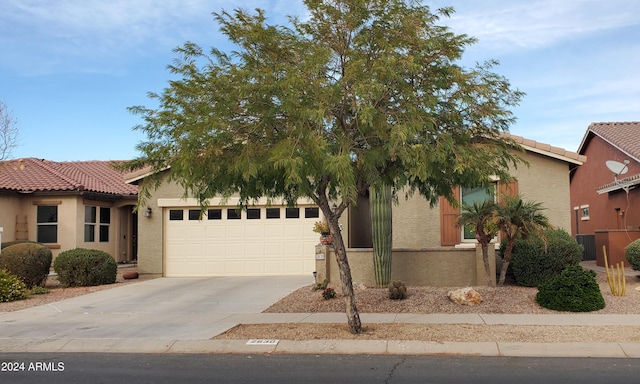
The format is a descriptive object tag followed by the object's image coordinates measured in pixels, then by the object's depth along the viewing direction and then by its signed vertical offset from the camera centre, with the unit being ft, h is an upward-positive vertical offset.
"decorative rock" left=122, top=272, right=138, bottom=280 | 61.93 -5.13
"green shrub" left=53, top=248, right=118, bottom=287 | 55.47 -3.83
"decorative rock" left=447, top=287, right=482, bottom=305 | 40.14 -5.08
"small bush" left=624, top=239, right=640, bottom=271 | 50.08 -2.96
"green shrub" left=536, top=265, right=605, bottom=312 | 37.88 -4.66
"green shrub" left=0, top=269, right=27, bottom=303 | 48.01 -4.95
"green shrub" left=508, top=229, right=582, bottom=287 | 46.26 -2.94
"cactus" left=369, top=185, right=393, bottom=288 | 46.68 -0.91
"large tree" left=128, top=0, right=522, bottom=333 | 27.14 +5.61
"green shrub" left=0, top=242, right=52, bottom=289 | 52.85 -3.12
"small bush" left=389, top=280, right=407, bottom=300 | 42.01 -4.82
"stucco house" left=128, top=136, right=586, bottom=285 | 55.16 -0.45
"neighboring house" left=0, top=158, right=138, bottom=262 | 71.15 +2.54
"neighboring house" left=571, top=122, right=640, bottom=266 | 64.34 +4.12
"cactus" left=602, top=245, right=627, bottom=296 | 42.50 -4.79
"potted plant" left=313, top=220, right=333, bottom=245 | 50.83 -0.68
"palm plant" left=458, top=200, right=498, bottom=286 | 44.96 +0.17
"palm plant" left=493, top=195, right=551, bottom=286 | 43.60 +0.20
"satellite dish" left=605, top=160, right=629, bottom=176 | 64.03 +5.81
